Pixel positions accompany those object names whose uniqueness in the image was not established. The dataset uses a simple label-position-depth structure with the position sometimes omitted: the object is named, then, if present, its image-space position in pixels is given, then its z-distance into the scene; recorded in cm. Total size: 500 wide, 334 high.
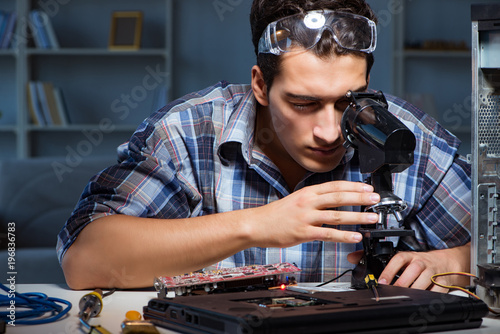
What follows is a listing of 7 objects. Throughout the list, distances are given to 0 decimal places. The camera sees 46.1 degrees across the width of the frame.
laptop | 73
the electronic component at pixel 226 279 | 99
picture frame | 404
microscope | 94
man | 109
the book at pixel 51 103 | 396
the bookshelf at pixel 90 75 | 421
